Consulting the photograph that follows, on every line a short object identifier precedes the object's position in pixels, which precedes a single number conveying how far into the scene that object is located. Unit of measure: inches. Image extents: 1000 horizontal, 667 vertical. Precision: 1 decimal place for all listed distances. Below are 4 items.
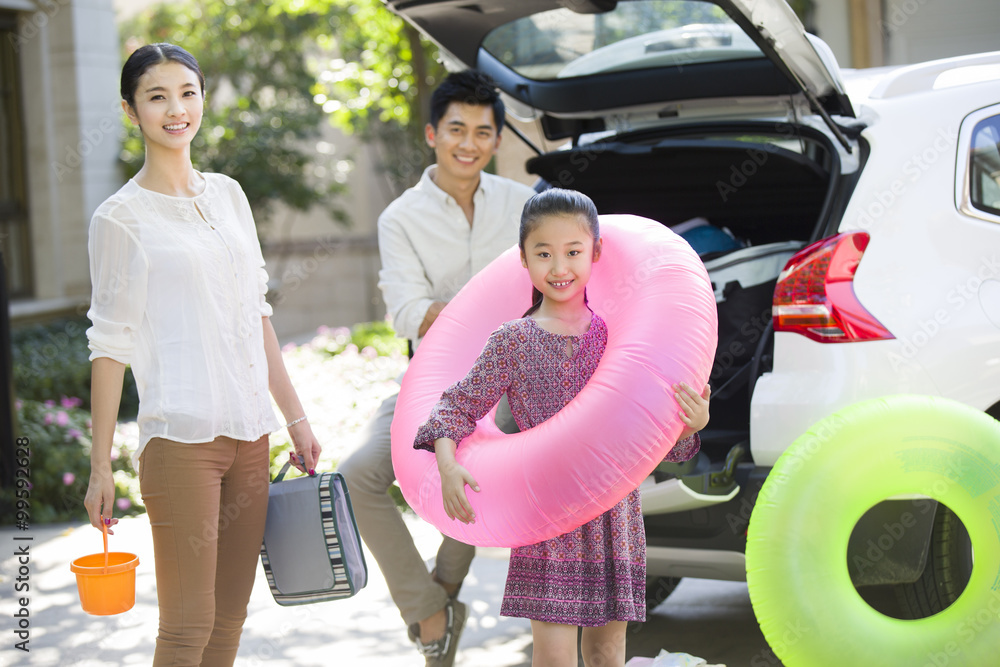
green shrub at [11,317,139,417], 324.8
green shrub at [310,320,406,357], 357.7
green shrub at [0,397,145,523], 241.5
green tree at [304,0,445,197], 316.5
